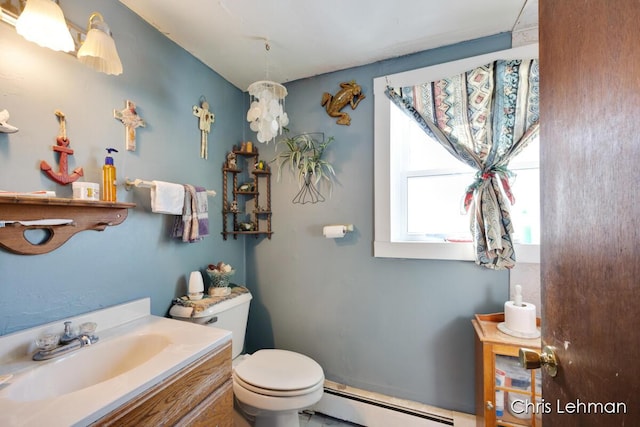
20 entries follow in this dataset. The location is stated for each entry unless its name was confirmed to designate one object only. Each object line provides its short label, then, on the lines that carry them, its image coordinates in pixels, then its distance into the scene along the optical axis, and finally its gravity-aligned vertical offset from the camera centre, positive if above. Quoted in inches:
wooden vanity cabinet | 26.1 -21.8
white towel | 46.1 +3.1
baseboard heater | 55.3 -43.4
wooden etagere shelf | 68.9 +5.2
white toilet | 45.8 -30.9
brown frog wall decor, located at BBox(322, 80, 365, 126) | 64.4 +28.5
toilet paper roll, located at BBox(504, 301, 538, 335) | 44.9 -18.7
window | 55.1 +5.7
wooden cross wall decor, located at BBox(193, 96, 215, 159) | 60.8 +21.8
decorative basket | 57.7 -14.2
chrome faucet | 32.4 -17.0
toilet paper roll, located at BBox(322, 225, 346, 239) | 62.1 -4.2
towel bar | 44.8 +5.4
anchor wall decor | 36.7 +8.6
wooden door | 14.6 +0.2
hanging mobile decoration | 56.4 +22.7
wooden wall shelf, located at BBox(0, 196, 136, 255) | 31.3 -0.3
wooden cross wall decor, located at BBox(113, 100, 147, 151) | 45.3 +16.6
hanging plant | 66.1 +13.1
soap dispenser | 40.6 +5.3
